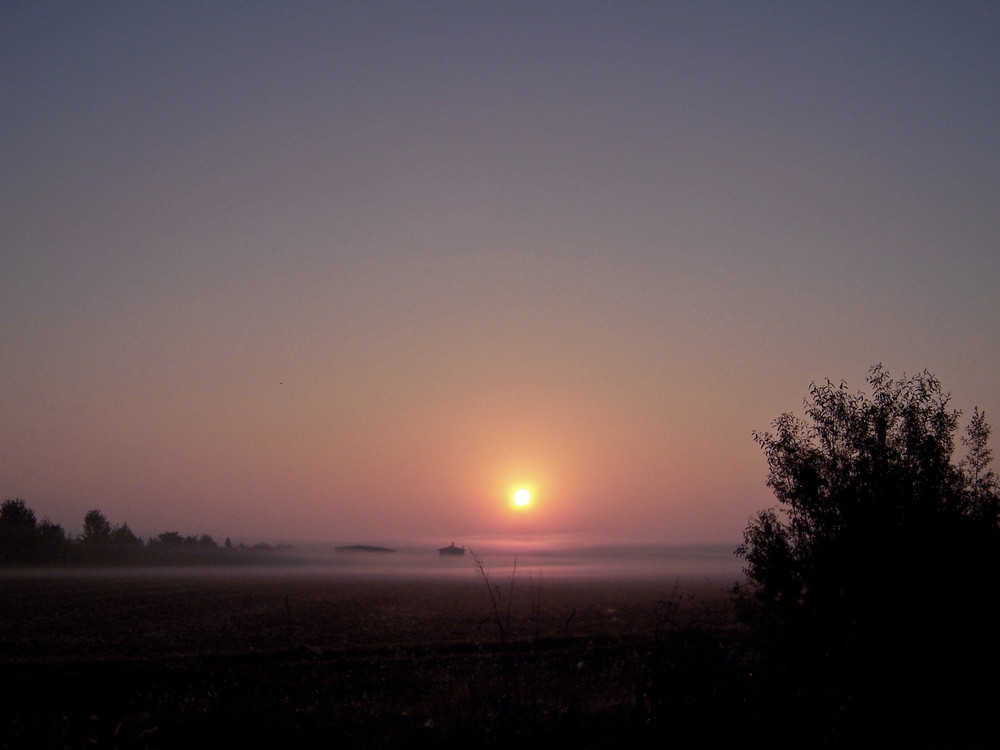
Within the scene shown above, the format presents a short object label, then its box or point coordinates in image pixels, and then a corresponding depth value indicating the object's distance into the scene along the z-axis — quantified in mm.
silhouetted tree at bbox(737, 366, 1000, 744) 12992
